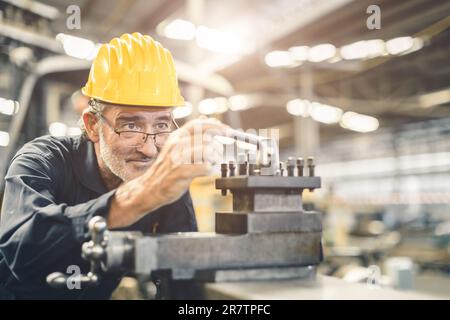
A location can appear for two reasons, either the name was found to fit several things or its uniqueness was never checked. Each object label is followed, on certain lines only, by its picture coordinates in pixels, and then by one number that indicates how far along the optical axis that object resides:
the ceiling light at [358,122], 9.24
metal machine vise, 0.75
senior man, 0.85
